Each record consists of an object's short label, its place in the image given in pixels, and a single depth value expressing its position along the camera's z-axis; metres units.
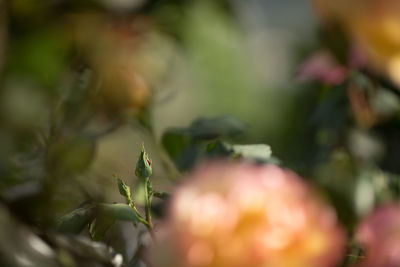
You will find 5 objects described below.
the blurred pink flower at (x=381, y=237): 0.75
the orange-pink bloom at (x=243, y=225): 0.72
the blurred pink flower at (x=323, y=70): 0.98
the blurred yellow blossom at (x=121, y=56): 0.87
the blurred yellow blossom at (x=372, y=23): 0.78
